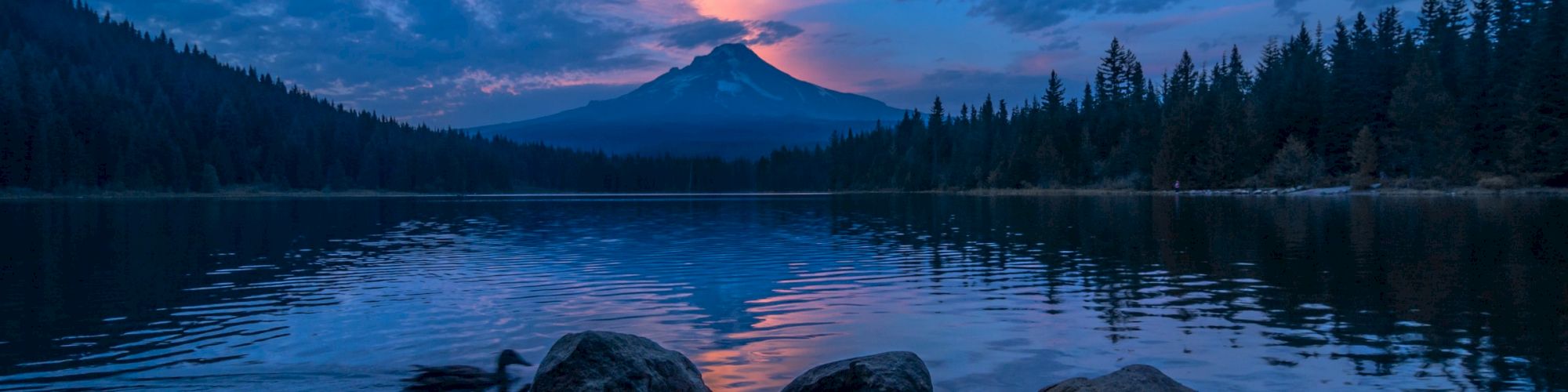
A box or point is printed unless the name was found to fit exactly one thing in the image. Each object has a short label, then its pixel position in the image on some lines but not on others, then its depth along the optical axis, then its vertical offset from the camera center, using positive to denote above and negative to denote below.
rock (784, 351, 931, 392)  8.99 -1.86
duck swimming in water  11.86 -2.45
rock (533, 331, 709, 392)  9.47 -1.84
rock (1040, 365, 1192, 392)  7.91 -1.72
